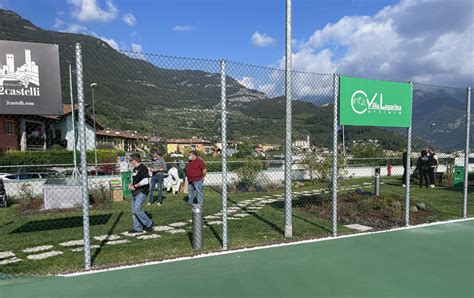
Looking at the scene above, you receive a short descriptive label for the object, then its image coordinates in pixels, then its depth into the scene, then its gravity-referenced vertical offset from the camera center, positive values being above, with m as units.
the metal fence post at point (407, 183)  7.38 -0.98
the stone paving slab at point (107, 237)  6.76 -1.93
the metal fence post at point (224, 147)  5.65 -0.19
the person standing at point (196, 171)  9.73 -0.96
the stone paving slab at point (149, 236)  6.81 -1.92
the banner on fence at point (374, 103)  6.73 +0.64
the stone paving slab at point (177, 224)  7.94 -1.98
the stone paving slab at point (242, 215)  9.29 -2.04
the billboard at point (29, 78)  4.79 +0.77
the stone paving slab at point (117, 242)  6.43 -1.90
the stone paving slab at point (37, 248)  6.08 -1.91
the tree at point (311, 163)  13.70 -1.13
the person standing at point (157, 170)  11.87 -1.15
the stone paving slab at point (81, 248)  6.08 -1.89
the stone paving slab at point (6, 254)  5.78 -1.91
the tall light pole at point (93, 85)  5.71 +0.81
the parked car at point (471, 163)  25.40 -1.99
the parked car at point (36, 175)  14.09 -1.56
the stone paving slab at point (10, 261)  5.42 -1.89
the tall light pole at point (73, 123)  8.33 +0.30
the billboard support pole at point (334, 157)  6.55 -0.39
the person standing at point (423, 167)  15.18 -1.36
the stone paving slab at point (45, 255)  5.59 -1.88
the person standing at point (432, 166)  15.01 -1.36
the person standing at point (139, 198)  7.24 -1.25
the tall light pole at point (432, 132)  9.44 +0.07
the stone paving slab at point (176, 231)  7.31 -1.94
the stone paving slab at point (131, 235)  7.06 -1.93
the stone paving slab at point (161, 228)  7.54 -1.96
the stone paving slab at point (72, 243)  6.45 -1.93
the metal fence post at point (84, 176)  4.86 -0.55
